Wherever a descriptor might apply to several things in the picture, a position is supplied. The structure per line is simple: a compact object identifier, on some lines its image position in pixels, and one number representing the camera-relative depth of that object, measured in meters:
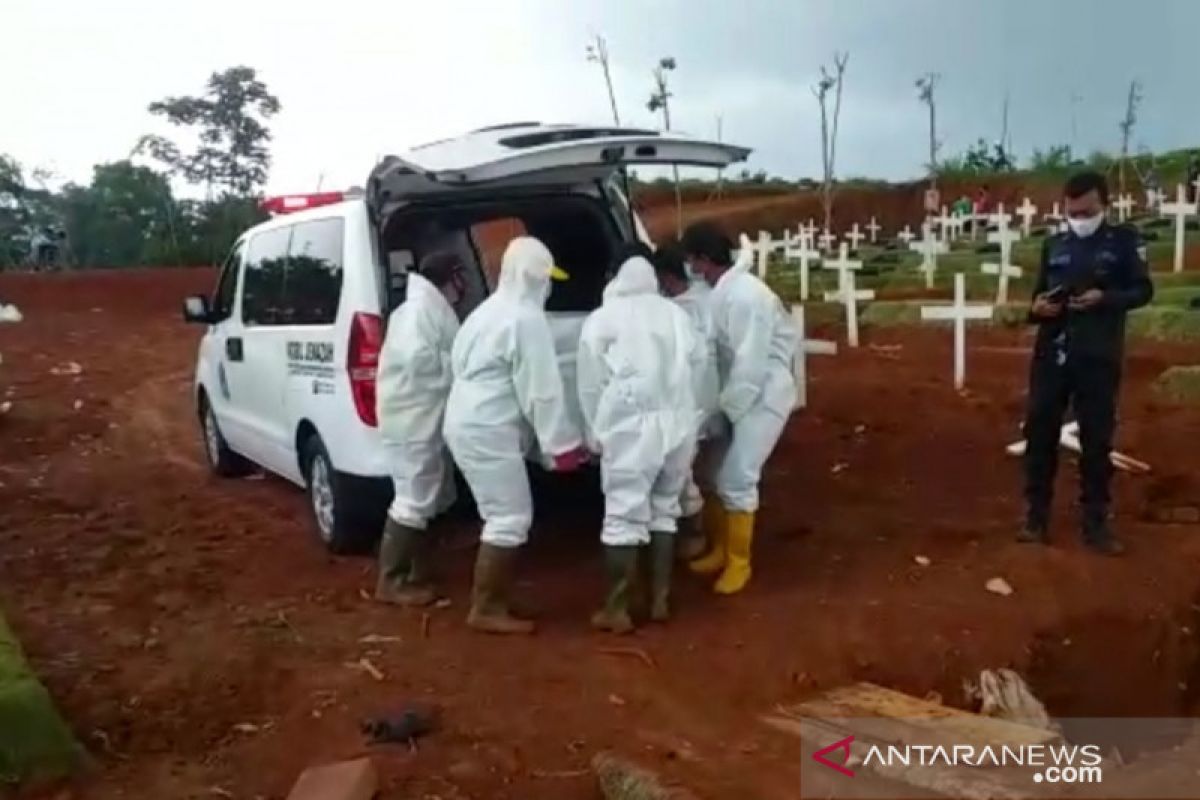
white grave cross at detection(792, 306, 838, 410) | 9.95
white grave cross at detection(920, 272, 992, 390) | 11.60
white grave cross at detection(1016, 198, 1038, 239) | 27.23
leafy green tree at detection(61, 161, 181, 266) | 35.31
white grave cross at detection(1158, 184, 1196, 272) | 18.10
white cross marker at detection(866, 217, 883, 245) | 40.49
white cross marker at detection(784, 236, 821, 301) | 20.48
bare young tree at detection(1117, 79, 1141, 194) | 43.69
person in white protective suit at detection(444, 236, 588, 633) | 6.00
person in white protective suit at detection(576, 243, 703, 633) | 6.00
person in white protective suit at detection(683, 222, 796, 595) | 6.47
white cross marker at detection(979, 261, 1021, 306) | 15.35
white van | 6.59
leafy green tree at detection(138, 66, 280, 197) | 35.94
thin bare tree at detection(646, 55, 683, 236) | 33.16
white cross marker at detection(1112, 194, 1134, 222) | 26.97
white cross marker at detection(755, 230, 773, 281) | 19.25
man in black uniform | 6.58
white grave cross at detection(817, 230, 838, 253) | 28.44
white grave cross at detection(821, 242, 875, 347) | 15.17
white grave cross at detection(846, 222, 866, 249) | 32.17
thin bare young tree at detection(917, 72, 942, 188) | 43.41
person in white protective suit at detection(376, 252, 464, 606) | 6.36
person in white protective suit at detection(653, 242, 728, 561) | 6.49
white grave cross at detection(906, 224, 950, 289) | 21.69
